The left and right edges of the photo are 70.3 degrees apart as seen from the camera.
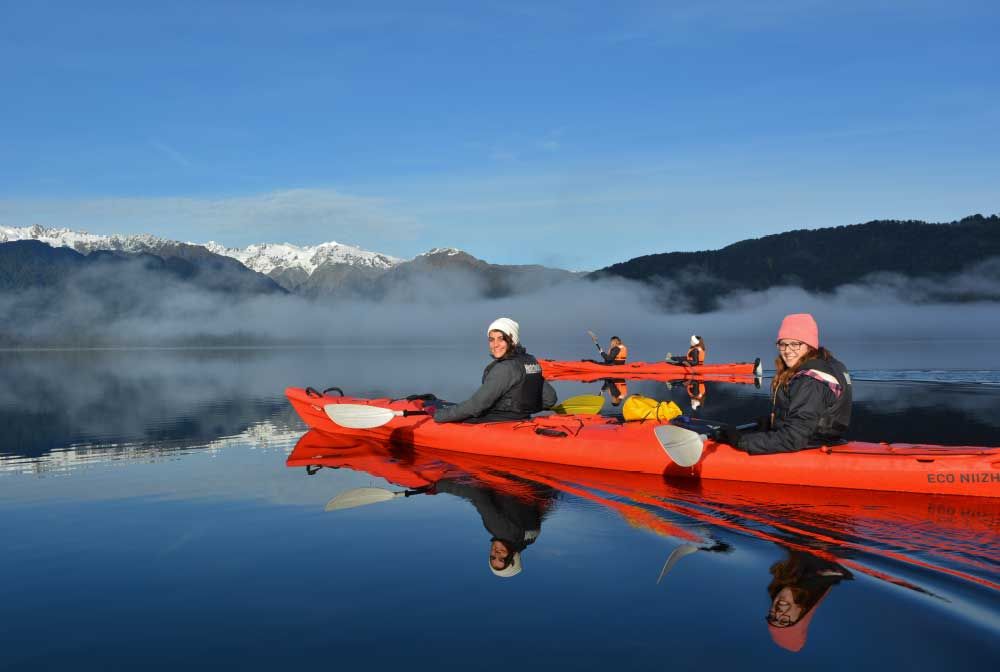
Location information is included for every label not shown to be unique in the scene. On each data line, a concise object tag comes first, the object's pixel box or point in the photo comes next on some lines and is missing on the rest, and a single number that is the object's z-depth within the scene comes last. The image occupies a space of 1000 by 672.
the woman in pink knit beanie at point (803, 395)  9.34
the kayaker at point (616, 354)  37.62
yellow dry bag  12.05
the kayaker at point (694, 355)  36.72
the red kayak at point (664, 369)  36.16
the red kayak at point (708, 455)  9.38
